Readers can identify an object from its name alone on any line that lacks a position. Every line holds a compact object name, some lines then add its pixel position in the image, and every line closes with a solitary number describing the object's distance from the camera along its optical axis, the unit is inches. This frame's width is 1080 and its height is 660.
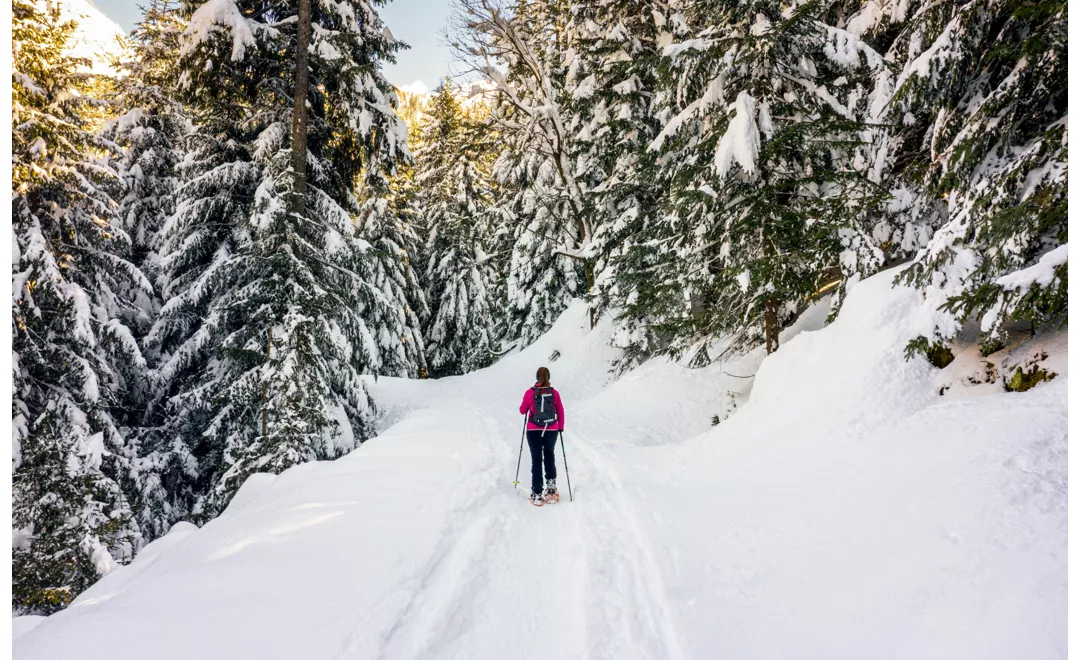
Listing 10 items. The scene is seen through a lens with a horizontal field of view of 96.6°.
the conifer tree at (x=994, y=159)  181.4
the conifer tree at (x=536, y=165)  712.4
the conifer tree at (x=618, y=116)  613.3
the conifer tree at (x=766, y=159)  329.7
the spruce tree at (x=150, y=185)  472.4
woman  281.4
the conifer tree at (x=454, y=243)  1055.6
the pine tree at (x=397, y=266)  571.5
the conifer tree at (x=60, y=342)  373.4
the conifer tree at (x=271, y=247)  392.8
